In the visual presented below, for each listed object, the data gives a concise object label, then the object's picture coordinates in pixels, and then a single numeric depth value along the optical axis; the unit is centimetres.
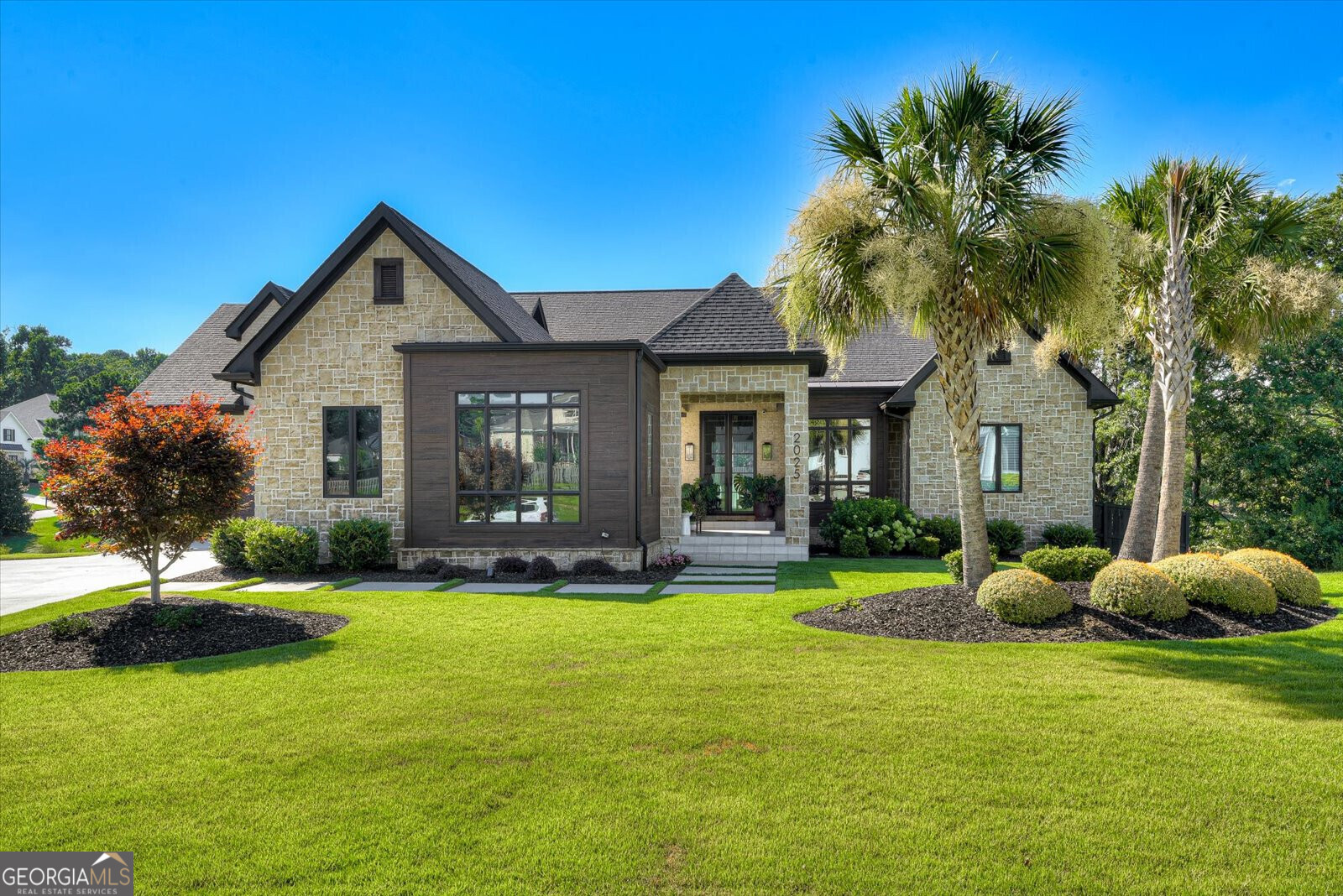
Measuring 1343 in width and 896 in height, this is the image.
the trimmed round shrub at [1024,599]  834
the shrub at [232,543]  1383
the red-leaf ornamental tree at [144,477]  858
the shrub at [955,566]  1066
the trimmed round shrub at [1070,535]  1652
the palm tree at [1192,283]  1152
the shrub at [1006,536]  1636
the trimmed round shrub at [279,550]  1346
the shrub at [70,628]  796
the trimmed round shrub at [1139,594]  830
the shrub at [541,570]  1290
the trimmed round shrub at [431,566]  1347
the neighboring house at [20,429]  6353
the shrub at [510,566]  1338
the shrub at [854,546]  1608
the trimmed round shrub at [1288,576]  937
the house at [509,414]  1365
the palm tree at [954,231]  883
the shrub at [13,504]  2409
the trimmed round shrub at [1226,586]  869
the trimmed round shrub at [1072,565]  1000
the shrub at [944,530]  1652
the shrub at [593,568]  1323
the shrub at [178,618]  831
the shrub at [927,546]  1616
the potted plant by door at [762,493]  1886
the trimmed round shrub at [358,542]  1366
